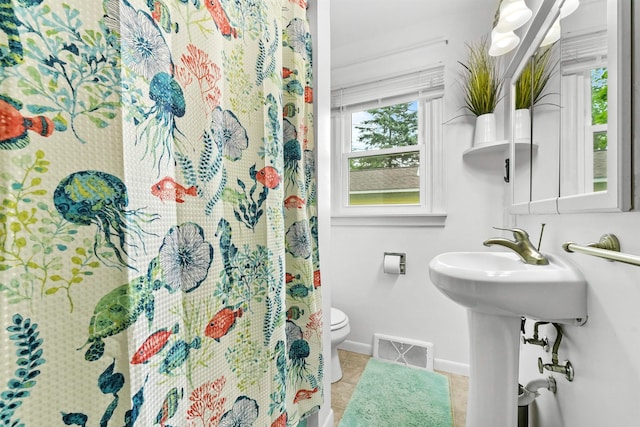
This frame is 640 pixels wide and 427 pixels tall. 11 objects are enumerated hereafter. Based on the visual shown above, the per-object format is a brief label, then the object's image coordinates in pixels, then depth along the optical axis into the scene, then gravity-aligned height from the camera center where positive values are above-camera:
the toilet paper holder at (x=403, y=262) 1.82 -0.37
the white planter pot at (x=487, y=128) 1.52 +0.44
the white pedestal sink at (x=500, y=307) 0.78 -0.30
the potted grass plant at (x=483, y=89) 1.52 +0.67
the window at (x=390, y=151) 1.77 +0.41
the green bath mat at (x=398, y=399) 1.32 -1.04
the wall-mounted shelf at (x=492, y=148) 1.44 +0.33
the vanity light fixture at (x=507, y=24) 1.22 +0.87
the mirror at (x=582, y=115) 0.59 +0.26
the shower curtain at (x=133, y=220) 0.30 -0.01
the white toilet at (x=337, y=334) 1.53 -0.73
